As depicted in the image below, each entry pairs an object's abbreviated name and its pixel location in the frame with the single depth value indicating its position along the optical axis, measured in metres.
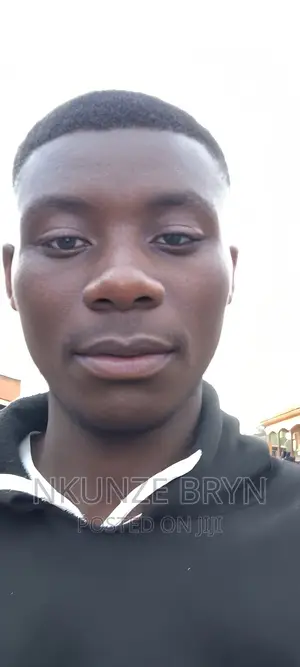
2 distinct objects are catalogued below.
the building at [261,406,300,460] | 12.21
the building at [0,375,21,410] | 10.35
